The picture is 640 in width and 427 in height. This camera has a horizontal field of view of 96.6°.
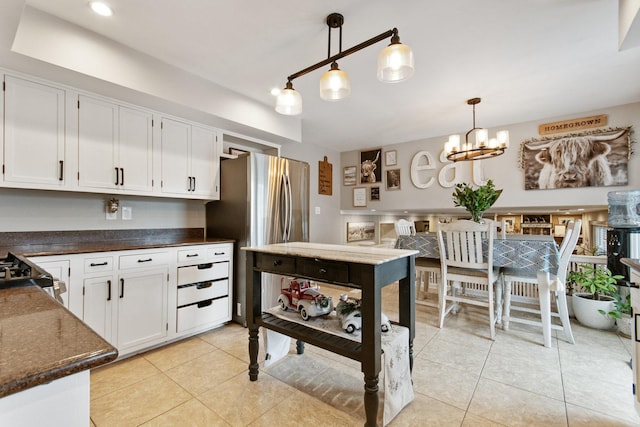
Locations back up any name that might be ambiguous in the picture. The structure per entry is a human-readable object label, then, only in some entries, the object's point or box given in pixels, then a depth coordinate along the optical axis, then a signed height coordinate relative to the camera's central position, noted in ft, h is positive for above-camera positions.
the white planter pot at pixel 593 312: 8.82 -3.11
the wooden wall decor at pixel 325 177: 16.39 +2.30
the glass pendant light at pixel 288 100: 6.09 +2.49
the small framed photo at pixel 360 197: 16.87 +1.15
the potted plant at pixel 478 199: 9.18 +0.54
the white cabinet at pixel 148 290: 6.64 -1.96
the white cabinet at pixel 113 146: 7.20 +1.92
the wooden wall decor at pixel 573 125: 10.89 +3.59
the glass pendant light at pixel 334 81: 5.34 +2.55
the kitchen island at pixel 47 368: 1.59 -0.86
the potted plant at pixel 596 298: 8.64 -2.70
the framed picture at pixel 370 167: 16.38 +2.89
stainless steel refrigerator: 9.46 +0.32
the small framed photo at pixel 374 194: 16.38 +1.28
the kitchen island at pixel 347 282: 4.66 -1.19
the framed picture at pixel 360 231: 18.17 -0.97
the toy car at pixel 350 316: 5.43 -1.97
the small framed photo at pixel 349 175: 17.46 +2.53
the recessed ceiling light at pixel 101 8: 5.72 +4.30
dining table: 7.95 -1.16
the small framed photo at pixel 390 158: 15.80 +3.23
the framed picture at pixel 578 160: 10.53 +2.17
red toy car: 6.09 -1.86
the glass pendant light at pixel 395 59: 4.68 +2.61
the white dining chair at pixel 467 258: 8.34 -1.31
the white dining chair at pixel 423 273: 10.09 -2.39
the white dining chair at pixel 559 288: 7.83 -2.06
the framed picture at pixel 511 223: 16.42 -0.46
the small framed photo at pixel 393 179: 15.66 +2.03
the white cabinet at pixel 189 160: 8.80 +1.86
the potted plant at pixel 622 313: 8.31 -2.91
